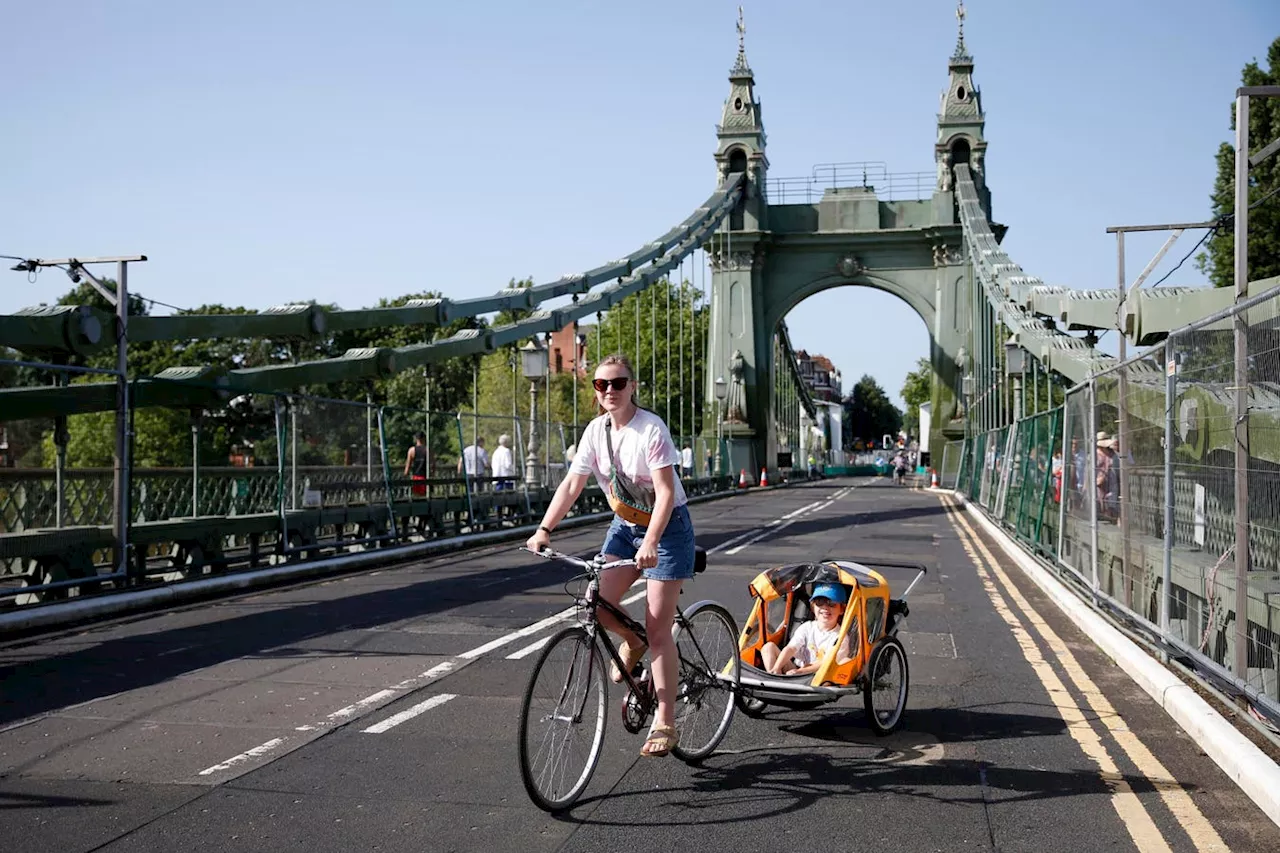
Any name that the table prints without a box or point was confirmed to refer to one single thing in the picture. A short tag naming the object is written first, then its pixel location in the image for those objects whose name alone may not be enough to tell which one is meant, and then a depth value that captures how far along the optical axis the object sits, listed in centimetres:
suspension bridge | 679
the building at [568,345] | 9225
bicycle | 503
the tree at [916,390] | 12875
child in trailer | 653
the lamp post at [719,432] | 4809
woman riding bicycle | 552
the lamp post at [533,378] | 2570
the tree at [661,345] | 7275
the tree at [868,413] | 18312
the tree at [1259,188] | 3556
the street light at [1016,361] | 3036
